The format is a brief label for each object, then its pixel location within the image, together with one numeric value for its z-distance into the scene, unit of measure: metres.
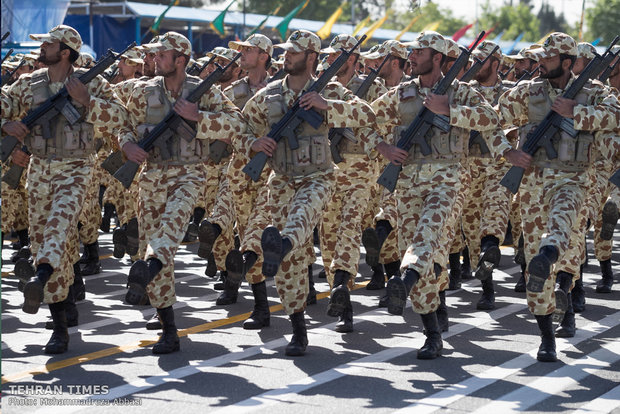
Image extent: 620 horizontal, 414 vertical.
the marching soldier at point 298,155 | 15.94
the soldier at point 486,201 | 19.83
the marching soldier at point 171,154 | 15.97
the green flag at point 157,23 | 55.53
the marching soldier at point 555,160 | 15.60
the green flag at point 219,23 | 56.97
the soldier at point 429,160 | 15.57
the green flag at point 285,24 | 59.19
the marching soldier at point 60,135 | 16.59
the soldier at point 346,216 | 17.08
